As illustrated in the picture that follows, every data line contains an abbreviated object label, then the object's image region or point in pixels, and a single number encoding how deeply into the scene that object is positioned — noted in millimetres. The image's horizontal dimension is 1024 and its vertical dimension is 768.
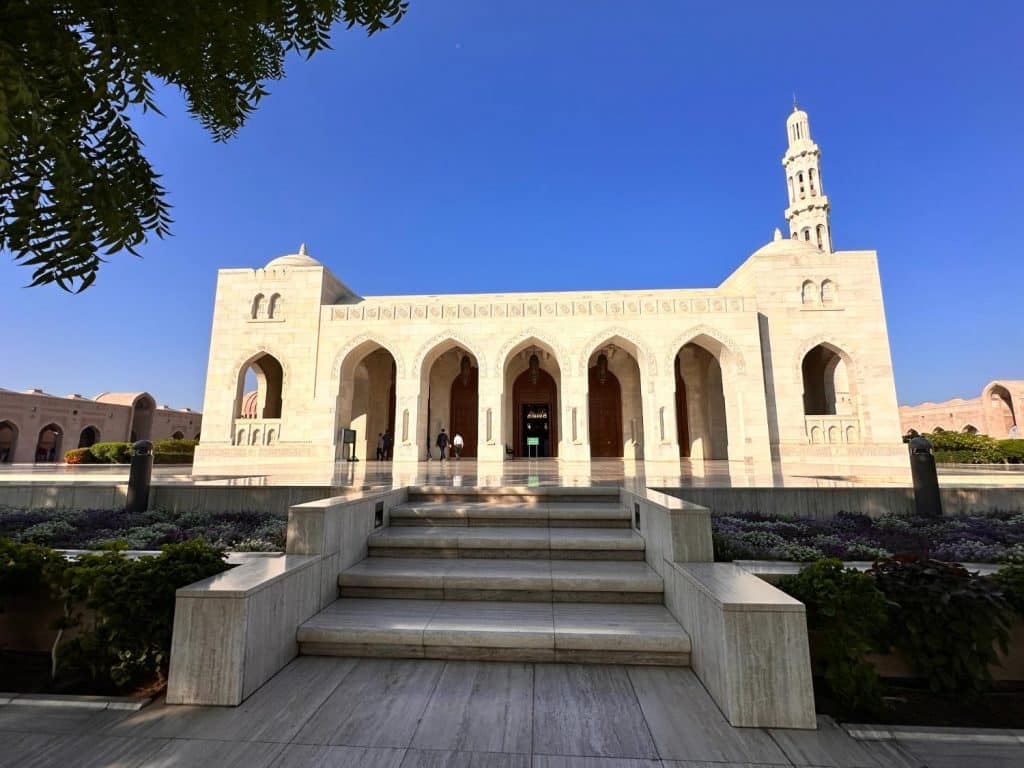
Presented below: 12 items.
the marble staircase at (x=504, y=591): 2977
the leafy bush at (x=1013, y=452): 16875
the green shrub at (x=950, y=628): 2602
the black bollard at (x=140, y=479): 6215
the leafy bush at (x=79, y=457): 19672
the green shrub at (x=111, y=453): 19203
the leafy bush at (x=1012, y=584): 2857
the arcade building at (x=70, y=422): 30234
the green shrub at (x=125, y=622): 2732
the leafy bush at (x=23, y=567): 3091
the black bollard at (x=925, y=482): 5973
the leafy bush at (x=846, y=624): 2467
